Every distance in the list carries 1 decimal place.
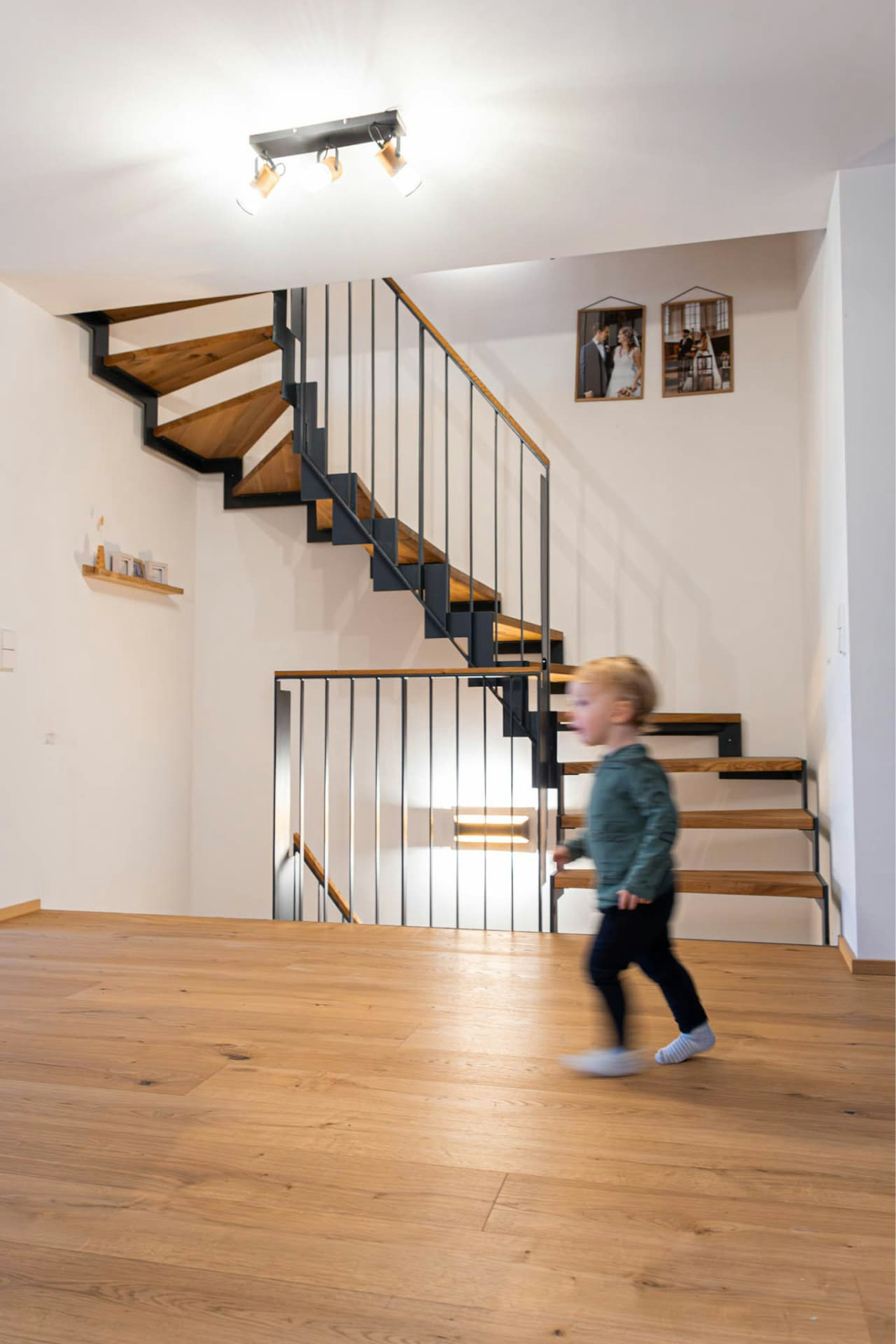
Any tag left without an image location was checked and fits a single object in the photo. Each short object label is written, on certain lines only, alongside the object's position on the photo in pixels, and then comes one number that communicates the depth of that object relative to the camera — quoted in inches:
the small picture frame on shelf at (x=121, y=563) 173.3
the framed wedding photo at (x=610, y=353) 198.5
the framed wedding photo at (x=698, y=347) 193.0
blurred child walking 71.9
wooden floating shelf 166.4
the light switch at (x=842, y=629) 111.8
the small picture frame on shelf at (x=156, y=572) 189.6
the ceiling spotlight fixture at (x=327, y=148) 101.1
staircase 162.6
